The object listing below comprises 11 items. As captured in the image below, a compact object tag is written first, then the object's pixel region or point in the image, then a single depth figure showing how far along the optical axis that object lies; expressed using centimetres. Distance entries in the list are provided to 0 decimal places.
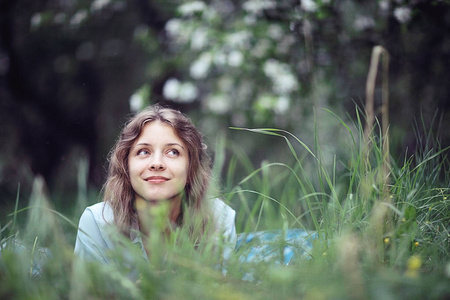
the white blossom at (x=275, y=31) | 298
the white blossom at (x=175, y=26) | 294
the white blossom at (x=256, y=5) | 288
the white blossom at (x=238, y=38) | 276
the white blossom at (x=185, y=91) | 295
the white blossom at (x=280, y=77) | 281
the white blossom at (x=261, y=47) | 298
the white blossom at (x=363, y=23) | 313
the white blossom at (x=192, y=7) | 282
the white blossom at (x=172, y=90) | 298
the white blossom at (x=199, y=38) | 282
